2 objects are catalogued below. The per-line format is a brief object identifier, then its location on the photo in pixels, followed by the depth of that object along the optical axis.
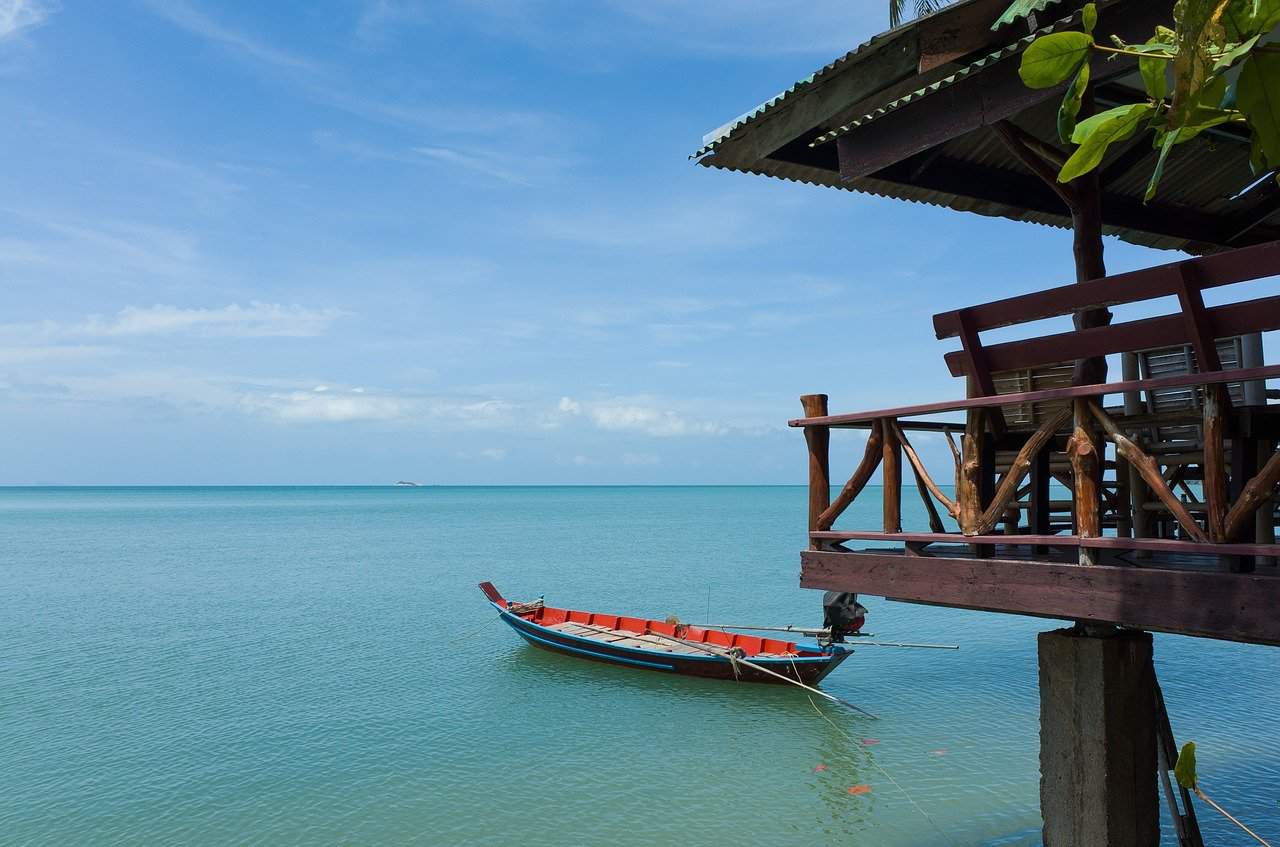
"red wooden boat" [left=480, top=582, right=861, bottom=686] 19.53
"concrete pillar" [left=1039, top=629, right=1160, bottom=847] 4.93
